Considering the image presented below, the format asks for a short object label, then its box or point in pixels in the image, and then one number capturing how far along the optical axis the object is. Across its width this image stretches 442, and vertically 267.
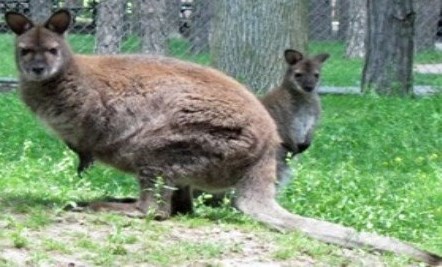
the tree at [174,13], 20.47
